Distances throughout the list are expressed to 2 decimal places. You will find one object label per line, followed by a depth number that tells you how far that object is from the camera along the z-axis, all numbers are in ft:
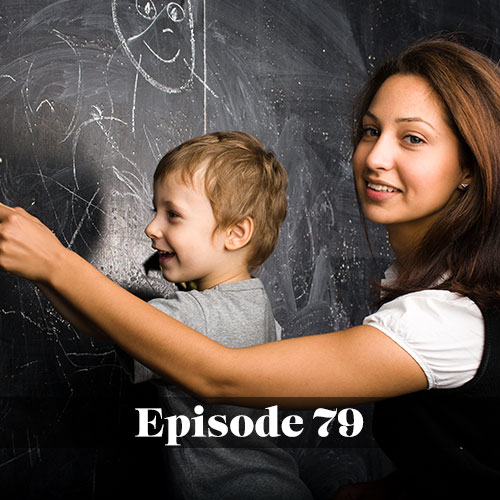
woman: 3.03
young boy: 3.98
